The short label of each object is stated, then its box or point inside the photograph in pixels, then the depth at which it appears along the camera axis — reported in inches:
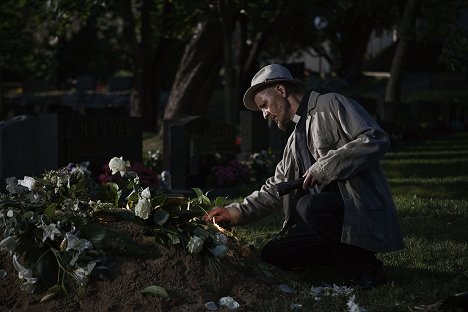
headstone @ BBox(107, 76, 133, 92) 1571.1
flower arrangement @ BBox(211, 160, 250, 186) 540.4
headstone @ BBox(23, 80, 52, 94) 1704.0
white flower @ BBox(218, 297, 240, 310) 224.5
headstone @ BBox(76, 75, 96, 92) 1621.6
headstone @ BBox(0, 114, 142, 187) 405.4
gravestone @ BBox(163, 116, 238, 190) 511.2
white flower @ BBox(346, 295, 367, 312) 215.9
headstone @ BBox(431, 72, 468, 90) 1471.5
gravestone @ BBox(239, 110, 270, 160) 657.6
